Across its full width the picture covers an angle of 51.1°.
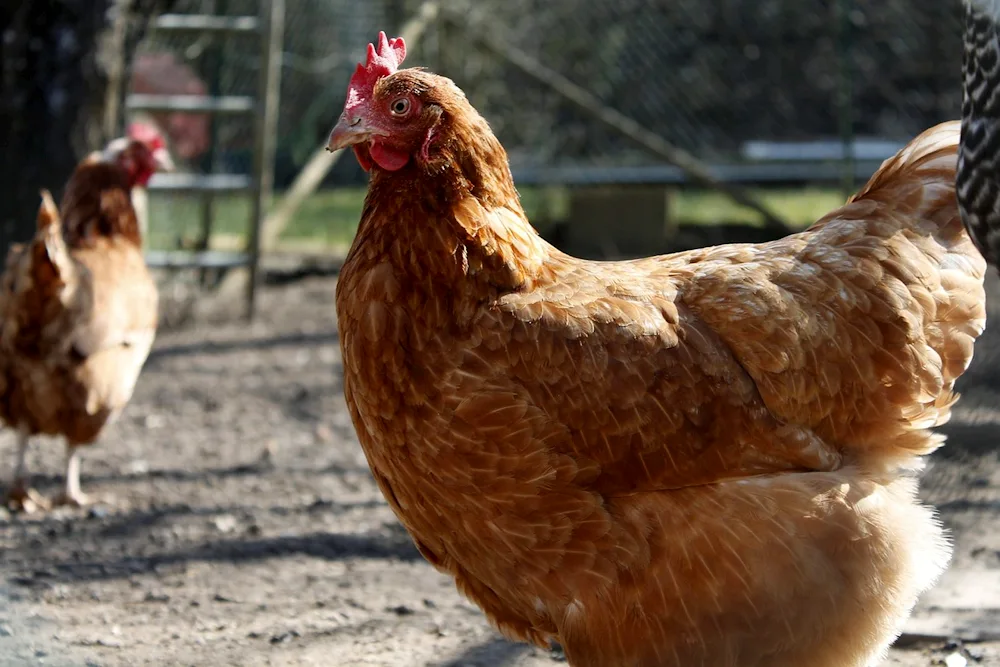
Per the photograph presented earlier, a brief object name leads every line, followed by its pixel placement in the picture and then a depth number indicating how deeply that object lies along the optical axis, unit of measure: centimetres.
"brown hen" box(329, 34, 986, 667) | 225
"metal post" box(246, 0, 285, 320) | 655
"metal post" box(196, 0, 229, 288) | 685
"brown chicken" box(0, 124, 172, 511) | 394
